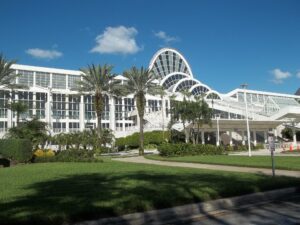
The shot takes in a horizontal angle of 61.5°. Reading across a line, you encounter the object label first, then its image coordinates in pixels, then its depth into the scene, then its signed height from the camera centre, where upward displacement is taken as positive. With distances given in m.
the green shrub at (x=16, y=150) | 23.49 -0.69
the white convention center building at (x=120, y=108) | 44.05 +6.79
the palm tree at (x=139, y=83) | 32.94 +7.36
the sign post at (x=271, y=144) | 9.83 -0.36
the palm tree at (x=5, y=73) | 30.22 +8.53
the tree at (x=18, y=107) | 35.11 +4.92
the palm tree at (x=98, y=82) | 32.82 +7.69
